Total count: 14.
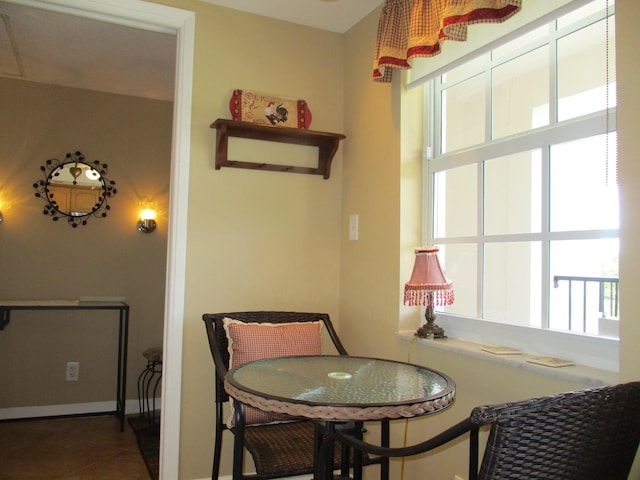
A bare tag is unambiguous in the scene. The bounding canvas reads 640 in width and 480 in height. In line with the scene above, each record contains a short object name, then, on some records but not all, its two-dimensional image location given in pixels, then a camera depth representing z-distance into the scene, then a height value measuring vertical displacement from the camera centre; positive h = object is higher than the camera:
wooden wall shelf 2.36 +0.59
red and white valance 1.60 +0.83
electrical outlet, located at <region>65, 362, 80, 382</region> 3.73 -0.86
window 1.53 +0.30
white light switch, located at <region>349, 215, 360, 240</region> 2.55 +0.17
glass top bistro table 1.24 -0.36
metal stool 3.76 -0.98
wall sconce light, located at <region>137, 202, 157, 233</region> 3.95 +0.28
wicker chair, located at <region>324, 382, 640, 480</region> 0.90 -0.32
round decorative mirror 3.73 +0.47
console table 3.34 -0.42
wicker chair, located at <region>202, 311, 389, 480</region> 1.65 -0.64
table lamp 1.92 -0.08
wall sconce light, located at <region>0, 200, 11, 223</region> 3.61 +0.32
